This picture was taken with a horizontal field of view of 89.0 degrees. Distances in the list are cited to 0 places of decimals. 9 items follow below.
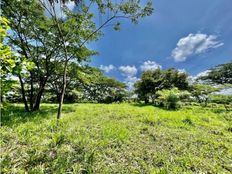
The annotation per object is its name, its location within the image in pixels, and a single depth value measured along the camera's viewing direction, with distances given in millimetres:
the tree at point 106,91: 20853
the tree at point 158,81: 14347
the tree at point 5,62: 1247
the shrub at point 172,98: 8969
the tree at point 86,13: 5530
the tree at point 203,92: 10078
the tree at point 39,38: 6058
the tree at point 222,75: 15823
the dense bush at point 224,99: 9244
